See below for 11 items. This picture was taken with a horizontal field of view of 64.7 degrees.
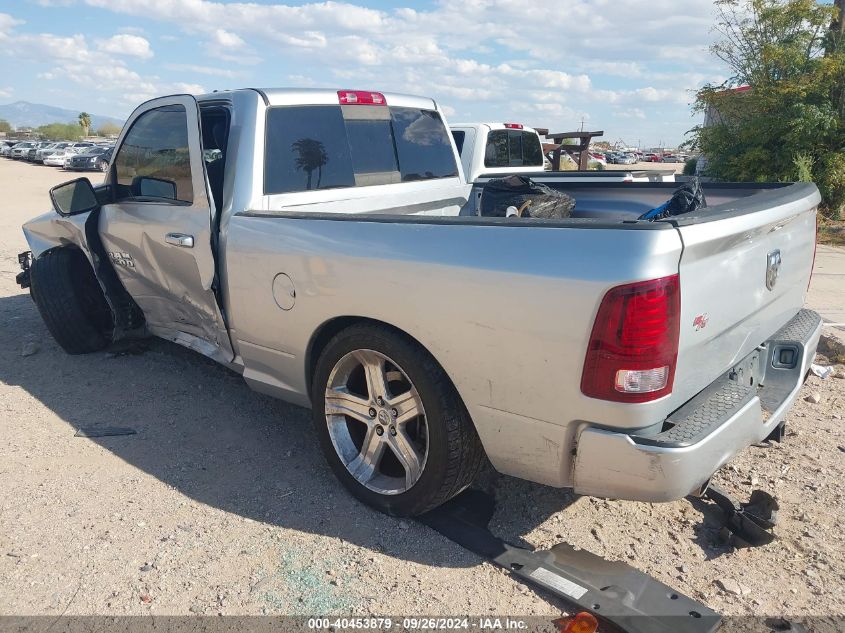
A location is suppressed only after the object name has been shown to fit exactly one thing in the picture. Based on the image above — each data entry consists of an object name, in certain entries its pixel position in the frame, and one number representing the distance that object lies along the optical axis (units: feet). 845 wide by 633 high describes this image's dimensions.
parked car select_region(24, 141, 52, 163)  147.66
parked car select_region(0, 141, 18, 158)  167.69
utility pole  46.55
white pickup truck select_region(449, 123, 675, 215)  28.22
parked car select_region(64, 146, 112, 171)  118.73
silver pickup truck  7.63
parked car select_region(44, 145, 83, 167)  133.15
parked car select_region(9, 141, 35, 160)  156.87
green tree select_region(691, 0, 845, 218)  44.39
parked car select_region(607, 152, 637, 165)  246.17
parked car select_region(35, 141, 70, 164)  143.37
